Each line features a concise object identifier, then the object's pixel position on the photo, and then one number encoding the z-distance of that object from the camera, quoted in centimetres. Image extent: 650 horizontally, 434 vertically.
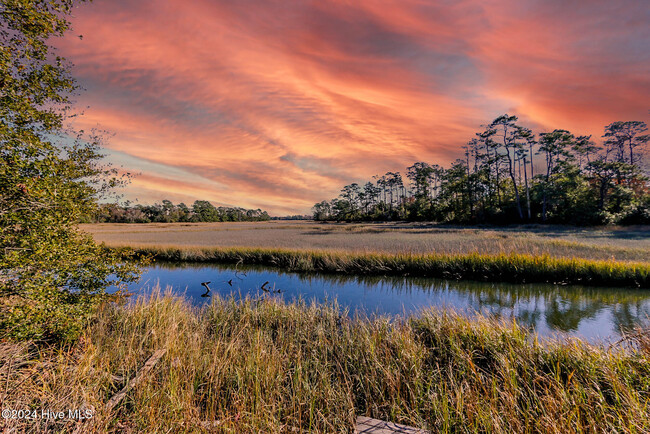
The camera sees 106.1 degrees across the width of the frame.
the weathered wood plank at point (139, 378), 302
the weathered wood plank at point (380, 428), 307
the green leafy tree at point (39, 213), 398
